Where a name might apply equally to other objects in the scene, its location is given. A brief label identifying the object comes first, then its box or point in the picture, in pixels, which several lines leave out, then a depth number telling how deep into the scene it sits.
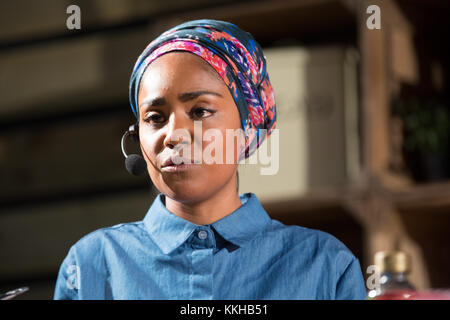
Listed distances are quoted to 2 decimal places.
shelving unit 4.13
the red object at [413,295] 2.44
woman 2.44
